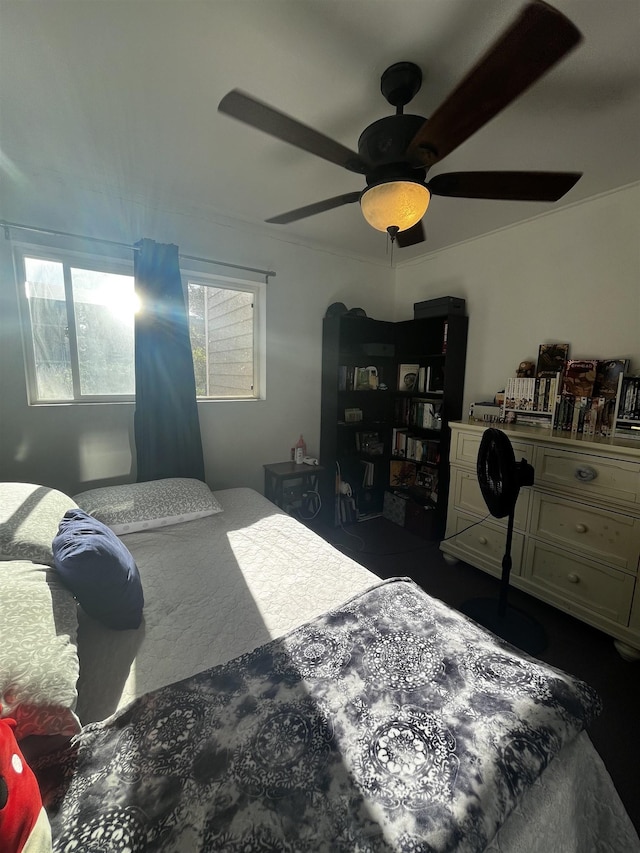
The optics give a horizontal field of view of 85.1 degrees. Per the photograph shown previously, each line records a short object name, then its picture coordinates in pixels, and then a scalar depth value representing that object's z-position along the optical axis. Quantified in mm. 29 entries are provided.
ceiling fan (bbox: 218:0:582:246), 816
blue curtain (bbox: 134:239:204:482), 2211
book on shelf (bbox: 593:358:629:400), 2061
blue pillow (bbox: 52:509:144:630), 1037
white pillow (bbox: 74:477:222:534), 1793
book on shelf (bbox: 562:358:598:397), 2158
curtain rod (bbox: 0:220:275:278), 1897
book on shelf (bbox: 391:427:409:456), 3320
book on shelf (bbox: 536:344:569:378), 2324
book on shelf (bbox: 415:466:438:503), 3088
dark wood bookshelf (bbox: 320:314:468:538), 2896
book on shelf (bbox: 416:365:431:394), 3132
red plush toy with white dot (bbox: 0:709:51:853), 513
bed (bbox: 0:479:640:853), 647
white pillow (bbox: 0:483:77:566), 1173
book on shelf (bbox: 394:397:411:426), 3340
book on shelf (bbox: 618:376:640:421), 1965
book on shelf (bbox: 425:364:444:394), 3111
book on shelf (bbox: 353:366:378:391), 3193
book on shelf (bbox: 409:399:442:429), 3047
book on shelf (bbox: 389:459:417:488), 3357
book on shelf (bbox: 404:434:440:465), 3055
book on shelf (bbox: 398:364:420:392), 3254
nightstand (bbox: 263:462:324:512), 2762
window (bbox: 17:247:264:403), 2066
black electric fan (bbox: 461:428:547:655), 1817
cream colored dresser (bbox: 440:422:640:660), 1744
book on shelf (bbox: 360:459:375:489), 3365
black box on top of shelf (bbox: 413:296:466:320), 2801
